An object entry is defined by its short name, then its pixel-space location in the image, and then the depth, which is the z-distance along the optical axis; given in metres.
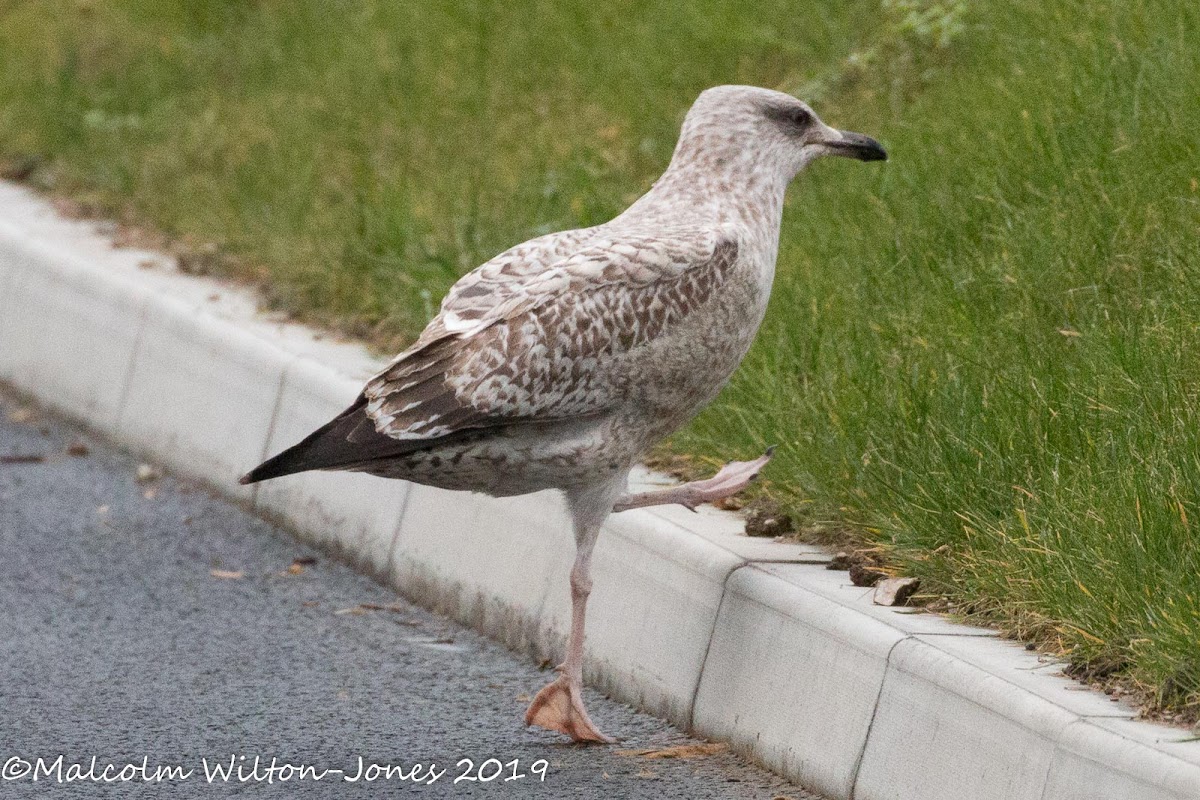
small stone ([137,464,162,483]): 15.55
